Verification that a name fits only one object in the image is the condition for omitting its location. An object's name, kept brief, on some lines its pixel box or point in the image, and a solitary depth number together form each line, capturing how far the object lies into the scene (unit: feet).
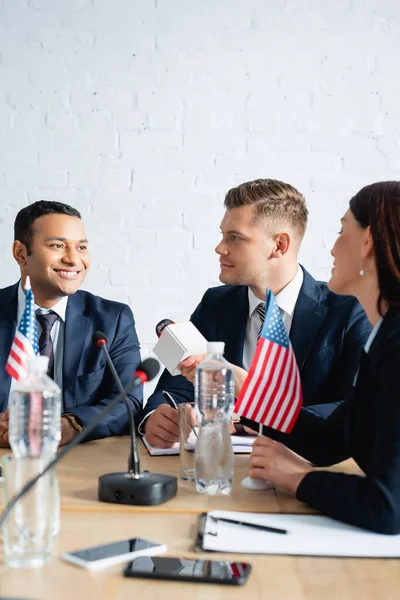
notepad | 6.06
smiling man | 7.98
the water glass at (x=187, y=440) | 5.12
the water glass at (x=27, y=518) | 3.45
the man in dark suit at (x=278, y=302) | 7.57
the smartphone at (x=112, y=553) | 3.45
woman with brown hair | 4.12
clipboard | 3.68
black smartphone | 3.27
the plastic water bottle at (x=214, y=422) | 4.83
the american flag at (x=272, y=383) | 5.38
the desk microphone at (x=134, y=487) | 4.50
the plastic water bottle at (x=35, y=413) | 3.81
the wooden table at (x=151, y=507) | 4.46
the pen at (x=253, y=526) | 3.96
